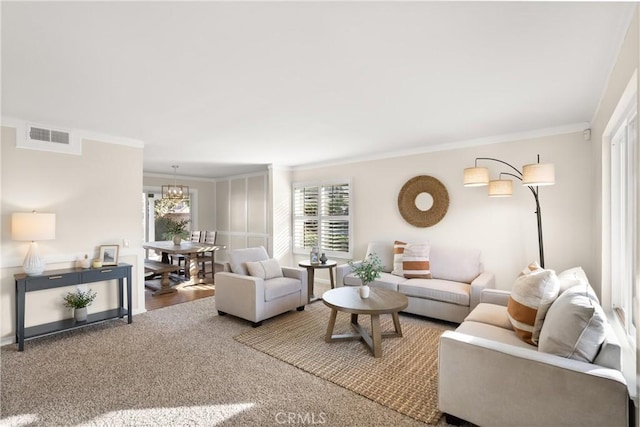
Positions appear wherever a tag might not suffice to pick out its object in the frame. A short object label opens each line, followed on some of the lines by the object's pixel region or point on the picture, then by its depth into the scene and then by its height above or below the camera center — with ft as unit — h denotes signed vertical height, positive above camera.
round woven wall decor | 14.74 +0.65
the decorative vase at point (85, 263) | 11.79 -1.86
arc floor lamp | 10.04 +1.22
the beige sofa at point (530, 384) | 4.97 -3.05
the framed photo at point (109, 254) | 12.52 -1.64
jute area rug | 7.35 -4.37
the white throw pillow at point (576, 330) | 5.38 -2.11
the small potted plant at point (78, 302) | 11.35 -3.30
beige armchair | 11.91 -3.02
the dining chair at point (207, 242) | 20.85 -2.19
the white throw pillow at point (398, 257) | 14.30 -2.06
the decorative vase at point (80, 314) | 11.31 -3.67
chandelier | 21.43 +1.59
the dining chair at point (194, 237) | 24.54 -1.85
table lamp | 10.09 -0.53
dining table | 18.90 -2.24
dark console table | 10.00 -2.47
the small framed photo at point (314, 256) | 15.44 -2.13
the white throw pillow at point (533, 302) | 6.79 -2.05
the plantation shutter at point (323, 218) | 18.48 -0.25
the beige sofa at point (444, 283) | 11.67 -2.95
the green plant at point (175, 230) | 21.10 -1.07
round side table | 14.98 -2.80
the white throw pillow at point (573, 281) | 6.95 -1.68
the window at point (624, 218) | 6.70 -0.14
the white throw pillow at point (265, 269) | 13.24 -2.43
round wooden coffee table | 9.37 -2.90
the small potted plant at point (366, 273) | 10.56 -2.08
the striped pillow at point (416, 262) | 13.71 -2.19
